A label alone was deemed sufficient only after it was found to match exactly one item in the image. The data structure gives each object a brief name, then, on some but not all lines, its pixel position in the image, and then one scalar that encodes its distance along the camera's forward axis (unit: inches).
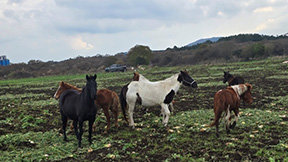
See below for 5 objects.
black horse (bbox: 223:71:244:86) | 632.3
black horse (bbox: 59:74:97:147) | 325.4
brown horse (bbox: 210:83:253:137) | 345.4
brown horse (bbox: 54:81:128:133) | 404.2
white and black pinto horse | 418.0
